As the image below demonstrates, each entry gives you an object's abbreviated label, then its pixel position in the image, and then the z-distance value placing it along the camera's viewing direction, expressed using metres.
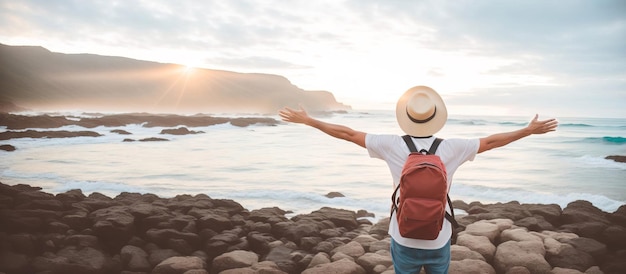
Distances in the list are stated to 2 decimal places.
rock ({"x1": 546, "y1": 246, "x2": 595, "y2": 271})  4.97
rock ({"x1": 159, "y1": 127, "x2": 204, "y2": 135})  33.75
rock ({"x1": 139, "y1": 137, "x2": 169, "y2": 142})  26.71
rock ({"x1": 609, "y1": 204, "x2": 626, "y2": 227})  7.23
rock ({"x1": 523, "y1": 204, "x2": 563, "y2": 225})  7.19
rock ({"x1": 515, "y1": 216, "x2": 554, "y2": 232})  6.48
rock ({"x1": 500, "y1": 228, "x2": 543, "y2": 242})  5.44
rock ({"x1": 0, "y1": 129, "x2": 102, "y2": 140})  24.08
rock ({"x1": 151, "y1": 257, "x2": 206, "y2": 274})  4.63
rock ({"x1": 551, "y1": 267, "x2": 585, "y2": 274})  4.53
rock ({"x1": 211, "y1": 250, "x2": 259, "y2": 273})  4.86
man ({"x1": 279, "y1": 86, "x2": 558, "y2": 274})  2.49
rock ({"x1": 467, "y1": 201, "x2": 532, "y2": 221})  7.16
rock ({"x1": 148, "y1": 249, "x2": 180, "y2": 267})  5.15
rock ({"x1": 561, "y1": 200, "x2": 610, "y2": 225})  6.85
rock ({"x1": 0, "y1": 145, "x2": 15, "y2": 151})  18.71
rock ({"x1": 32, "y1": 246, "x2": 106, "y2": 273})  4.64
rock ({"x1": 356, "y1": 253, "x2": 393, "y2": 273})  4.77
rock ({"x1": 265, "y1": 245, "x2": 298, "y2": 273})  5.01
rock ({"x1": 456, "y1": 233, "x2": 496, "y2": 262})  5.05
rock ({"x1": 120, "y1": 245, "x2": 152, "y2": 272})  4.96
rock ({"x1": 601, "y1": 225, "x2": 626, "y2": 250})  5.77
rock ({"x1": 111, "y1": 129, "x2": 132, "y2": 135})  31.63
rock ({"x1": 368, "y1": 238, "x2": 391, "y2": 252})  5.48
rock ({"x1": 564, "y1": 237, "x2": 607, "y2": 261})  5.32
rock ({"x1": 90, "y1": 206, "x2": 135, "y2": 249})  5.69
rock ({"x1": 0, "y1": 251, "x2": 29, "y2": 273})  4.63
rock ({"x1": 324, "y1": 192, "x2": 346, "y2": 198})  10.80
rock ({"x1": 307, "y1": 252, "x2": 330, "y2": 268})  4.95
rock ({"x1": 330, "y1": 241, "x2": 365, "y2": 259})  5.27
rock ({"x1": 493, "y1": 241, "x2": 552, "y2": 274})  4.69
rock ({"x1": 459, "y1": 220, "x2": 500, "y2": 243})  5.68
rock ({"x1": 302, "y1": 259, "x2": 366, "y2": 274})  4.47
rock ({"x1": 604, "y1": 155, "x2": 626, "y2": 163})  19.06
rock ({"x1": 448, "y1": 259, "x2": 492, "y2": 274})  4.44
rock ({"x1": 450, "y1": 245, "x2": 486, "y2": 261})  4.82
